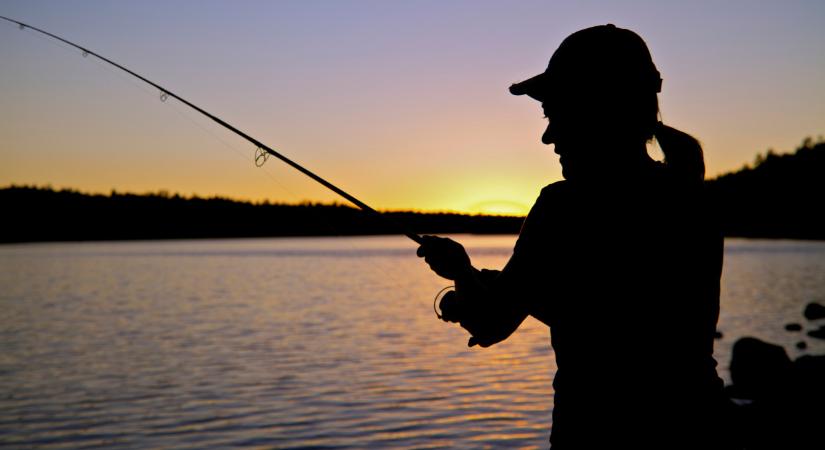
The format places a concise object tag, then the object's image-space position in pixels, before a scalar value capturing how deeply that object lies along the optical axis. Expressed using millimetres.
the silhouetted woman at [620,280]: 2260
